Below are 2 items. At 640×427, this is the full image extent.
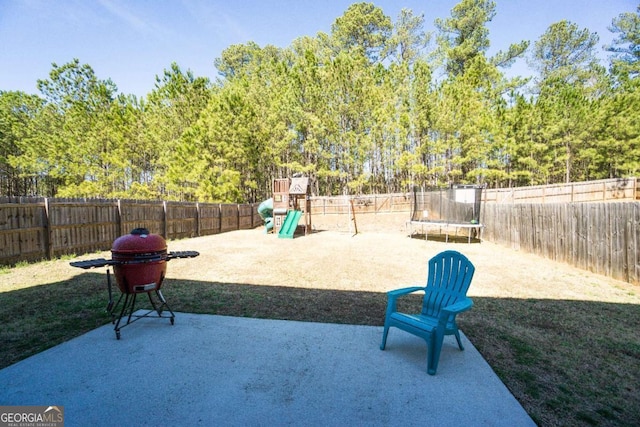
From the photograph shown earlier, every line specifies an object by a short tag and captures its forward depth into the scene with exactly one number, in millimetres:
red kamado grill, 3135
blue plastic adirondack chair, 2594
